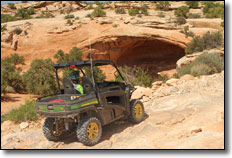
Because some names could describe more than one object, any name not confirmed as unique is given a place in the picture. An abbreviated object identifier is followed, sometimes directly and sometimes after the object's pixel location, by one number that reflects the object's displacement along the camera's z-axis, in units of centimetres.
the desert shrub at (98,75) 1625
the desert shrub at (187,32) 2089
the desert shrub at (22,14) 3199
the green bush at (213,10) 2483
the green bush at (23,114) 757
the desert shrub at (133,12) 2497
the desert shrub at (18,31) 2374
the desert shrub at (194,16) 2650
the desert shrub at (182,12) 2686
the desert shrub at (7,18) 2862
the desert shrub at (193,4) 3244
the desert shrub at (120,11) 2702
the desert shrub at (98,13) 2417
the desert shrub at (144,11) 2546
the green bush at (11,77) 1605
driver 504
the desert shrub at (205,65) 1259
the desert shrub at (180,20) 2250
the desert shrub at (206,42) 1826
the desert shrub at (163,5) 3147
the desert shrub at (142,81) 1259
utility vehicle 451
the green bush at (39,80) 1545
